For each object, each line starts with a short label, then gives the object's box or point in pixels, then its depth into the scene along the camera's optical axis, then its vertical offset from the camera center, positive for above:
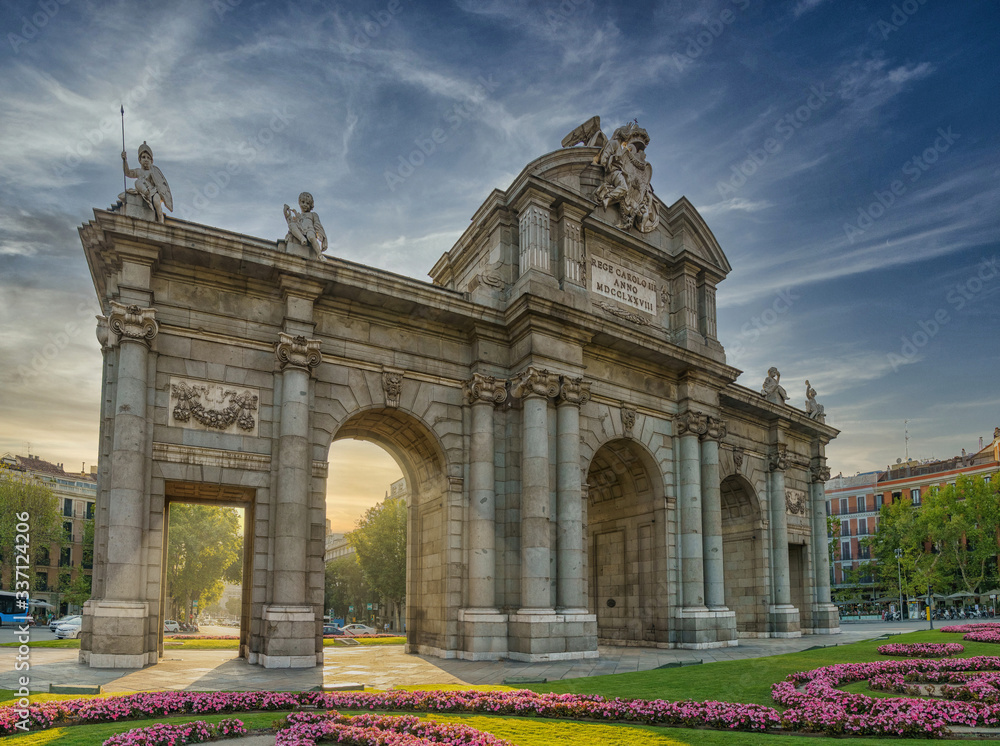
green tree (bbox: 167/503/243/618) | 61.84 -3.71
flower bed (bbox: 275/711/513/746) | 10.41 -3.19
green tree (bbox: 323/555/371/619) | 85.31 -9.06
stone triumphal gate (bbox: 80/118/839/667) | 19.55 +2.81
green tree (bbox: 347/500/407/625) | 59.56 -3.54
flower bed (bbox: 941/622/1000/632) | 28.93 -4.81
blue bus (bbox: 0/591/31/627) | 45.10 -6.01
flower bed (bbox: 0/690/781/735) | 11.68 -3.35
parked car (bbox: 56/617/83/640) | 33.91 -5.71
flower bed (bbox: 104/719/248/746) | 9.84 -3.07
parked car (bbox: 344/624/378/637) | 48.83 -8.49
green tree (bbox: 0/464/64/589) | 49.88 -0.18
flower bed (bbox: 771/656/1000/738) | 11.18 -3.24
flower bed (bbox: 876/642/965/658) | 21.06 -4.03
